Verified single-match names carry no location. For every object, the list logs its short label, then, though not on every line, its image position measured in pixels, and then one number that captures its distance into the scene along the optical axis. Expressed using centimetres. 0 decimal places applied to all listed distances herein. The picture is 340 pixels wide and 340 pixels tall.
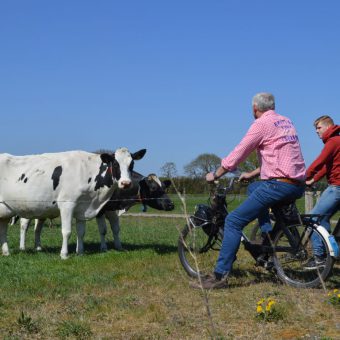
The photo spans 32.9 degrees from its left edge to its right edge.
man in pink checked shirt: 681
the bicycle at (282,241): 692
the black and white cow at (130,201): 1217
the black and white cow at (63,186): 1099
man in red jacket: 770
